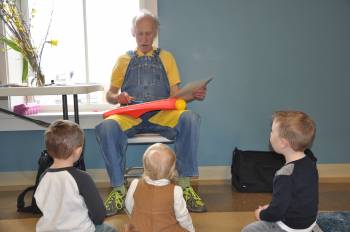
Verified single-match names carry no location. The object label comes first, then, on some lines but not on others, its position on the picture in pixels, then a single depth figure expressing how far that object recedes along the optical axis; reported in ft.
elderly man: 6.68
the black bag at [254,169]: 7.98
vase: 7.07
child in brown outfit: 4.56
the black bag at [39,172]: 6.48
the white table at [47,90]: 6.08
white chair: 6.95
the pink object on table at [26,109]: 8.43
